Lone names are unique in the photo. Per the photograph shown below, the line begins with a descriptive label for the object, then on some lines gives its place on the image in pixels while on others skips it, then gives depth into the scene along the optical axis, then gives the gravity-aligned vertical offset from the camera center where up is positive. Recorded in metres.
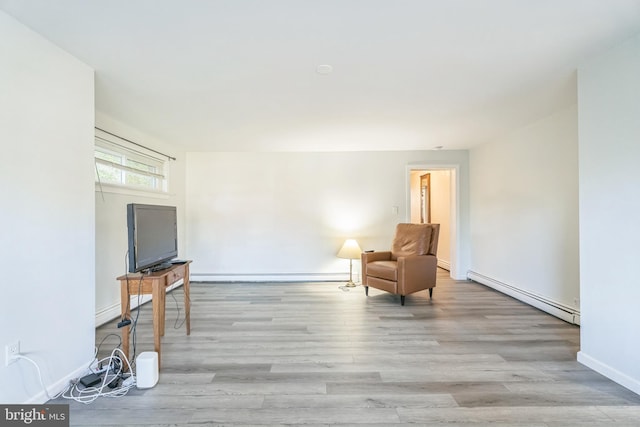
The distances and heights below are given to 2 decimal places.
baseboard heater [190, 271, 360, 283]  4.68 -1.08
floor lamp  4.21 -0.58
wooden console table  1.98 -0.57
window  2.95 +0.57
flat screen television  2.03 -0.18
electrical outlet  1.49 -0.74
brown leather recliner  3.50 -0.68
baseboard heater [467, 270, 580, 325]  2.84 -1.04
